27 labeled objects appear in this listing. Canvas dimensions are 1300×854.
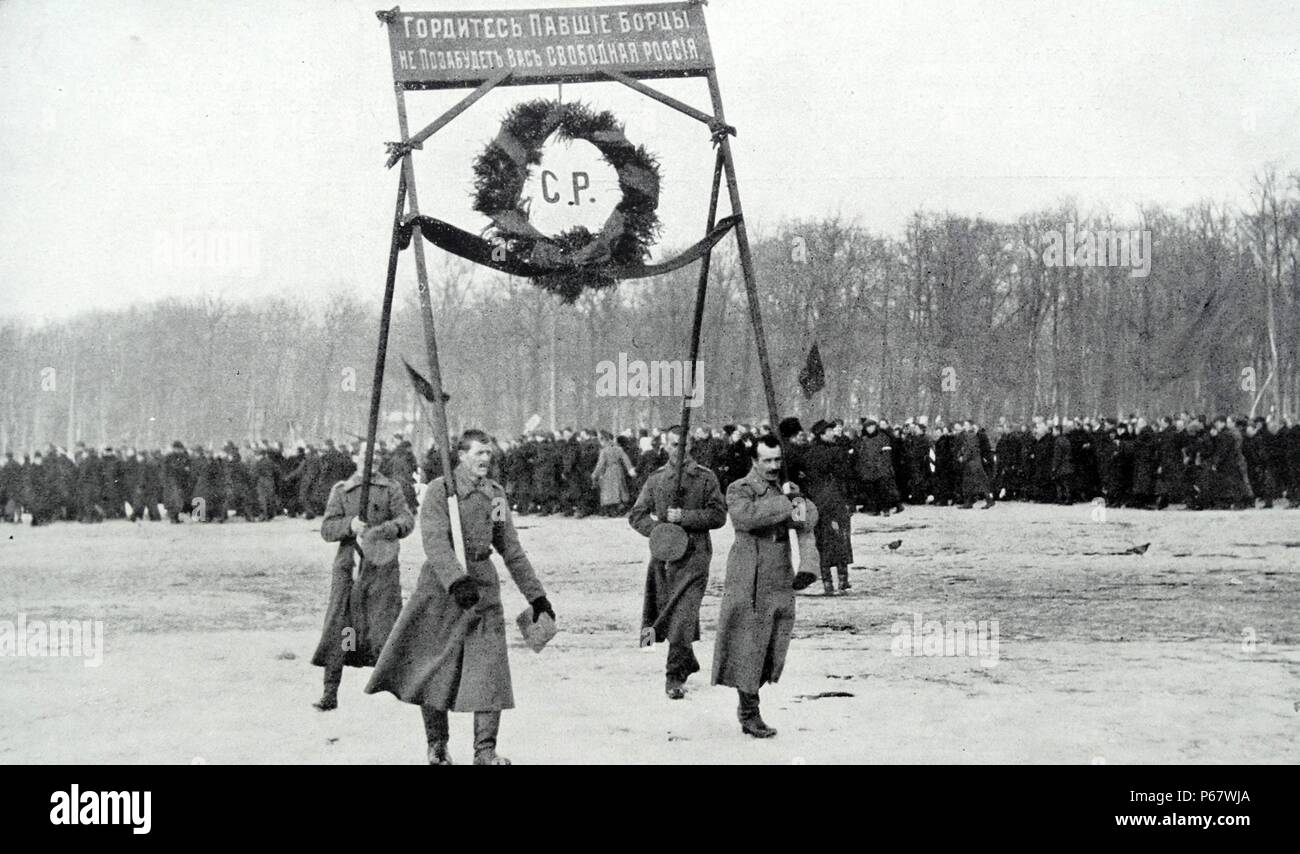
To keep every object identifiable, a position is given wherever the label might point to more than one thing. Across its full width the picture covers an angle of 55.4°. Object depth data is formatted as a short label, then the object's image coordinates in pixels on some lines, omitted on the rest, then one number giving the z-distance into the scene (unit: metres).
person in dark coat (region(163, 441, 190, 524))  23.97
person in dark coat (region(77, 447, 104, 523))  24.22
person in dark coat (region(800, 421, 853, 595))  13.35
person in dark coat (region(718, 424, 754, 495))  18.77
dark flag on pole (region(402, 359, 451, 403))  7.79
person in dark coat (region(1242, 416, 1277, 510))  19.91
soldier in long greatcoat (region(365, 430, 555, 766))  6.28
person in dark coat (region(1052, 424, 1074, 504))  21.53
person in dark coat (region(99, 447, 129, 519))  24.38
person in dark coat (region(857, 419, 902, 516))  20.39
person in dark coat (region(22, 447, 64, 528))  23.27
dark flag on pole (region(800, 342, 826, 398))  9.27
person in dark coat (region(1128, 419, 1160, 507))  20.52
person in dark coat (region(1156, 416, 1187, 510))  20.16
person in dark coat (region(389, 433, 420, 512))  19.19
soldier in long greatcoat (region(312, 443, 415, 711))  7.97
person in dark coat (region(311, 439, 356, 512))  22.30
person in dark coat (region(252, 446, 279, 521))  24.08
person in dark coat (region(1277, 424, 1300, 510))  19.92
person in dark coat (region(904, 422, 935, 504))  22.34
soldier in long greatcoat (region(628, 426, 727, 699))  8.48
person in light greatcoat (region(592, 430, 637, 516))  22.33
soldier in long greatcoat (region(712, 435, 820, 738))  7.22
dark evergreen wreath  8.44
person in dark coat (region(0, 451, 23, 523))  23.33
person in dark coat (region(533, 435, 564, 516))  23.53
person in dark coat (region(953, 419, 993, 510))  21.56
